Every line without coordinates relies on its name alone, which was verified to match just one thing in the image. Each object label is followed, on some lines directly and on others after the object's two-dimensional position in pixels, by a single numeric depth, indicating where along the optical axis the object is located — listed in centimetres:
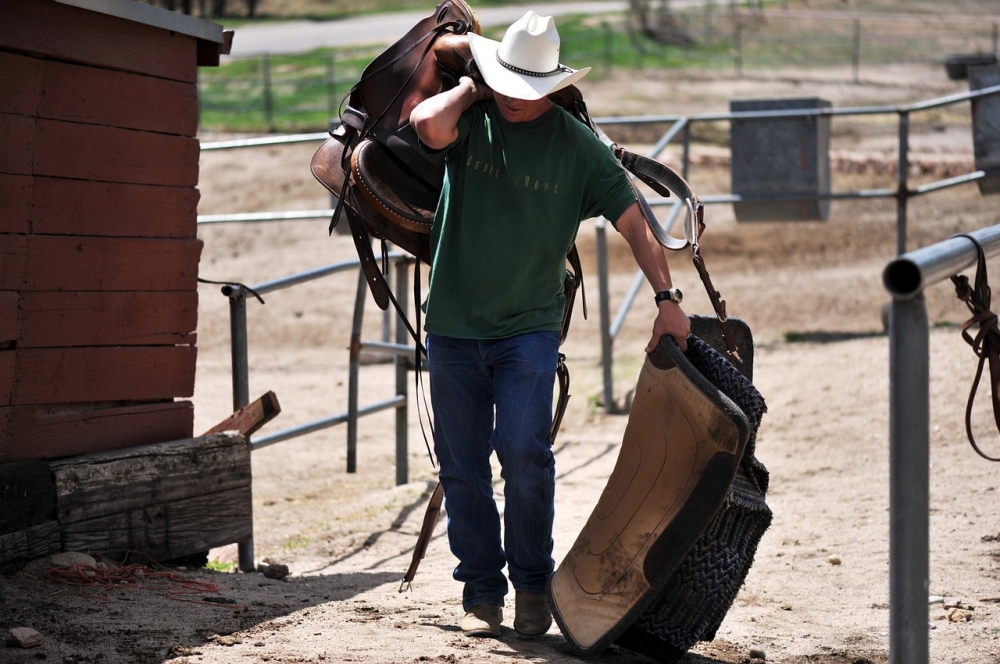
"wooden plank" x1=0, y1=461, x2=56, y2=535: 671
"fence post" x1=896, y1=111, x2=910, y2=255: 1551
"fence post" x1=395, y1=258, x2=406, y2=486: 1176
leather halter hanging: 469
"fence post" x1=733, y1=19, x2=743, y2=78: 4212
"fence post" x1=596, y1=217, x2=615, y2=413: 1440
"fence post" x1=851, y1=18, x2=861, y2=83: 4132
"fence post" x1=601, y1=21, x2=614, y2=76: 4075
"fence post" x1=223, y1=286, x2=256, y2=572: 885
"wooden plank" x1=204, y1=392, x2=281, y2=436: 834
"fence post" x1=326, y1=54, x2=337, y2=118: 3566
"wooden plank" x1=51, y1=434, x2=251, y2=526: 716
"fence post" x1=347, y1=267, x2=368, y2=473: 1144
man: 601
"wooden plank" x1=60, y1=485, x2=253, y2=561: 727
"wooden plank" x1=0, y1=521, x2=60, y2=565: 667
